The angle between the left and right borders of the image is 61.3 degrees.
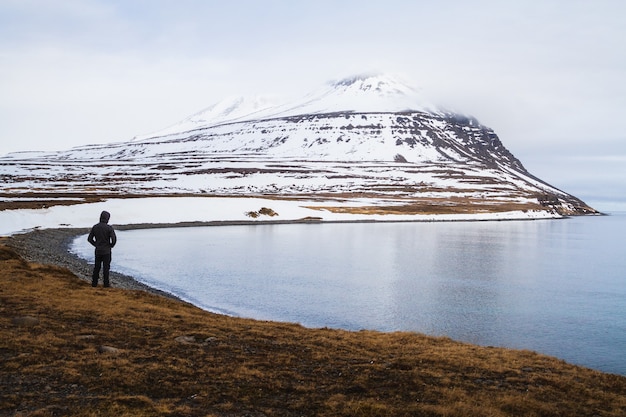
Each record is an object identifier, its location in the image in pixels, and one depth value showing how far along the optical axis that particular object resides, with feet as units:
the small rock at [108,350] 42.07
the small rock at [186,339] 47.91
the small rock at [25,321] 48.47
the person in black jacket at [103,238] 70.74
